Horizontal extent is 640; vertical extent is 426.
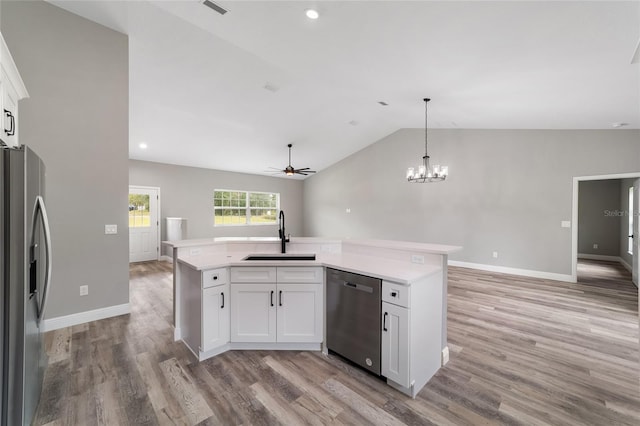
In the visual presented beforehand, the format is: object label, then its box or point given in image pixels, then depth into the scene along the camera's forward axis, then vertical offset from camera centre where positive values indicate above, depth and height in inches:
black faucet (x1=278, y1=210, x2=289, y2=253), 114.5 -12.1
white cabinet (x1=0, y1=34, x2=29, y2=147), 69.1 +33.9
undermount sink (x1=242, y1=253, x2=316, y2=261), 107.3 -18.1
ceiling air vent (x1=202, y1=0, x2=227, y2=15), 97.4 +75.9
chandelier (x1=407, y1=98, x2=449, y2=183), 178.5 +25.6
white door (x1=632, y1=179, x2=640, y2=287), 179.3 -13.7
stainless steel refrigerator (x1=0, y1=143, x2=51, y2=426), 51.8 -13.3
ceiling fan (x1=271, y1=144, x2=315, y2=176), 253.0 +38.1
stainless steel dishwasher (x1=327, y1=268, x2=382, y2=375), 81.9 -34.2
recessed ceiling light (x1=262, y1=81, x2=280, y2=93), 173.1 +81.5
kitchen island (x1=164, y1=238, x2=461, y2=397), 87.4 -30.3
